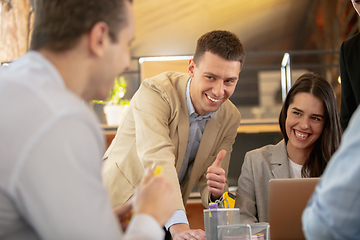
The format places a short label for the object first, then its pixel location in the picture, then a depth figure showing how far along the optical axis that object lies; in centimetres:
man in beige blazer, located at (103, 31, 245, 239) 170
